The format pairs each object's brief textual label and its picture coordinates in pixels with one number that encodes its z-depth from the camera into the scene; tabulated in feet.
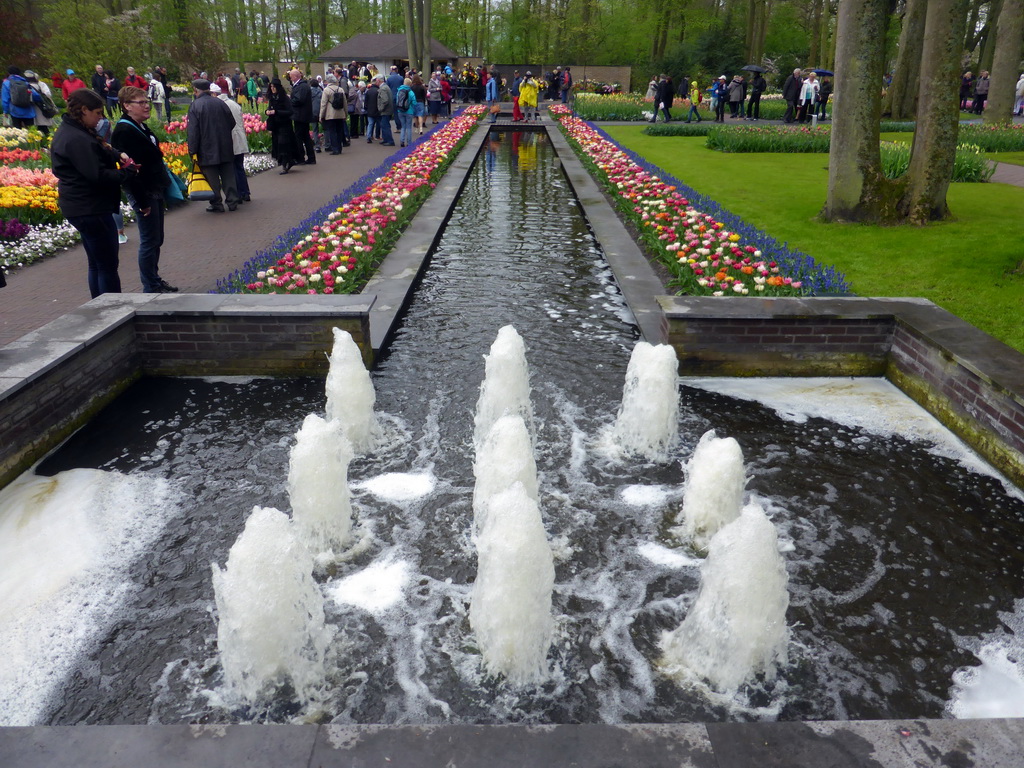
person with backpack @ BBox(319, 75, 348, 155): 56.85
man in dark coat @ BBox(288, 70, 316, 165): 49.65
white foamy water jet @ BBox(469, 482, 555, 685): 9.71
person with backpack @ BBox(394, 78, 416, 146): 63.36
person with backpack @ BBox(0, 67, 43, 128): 56.29
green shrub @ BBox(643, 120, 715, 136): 80.18
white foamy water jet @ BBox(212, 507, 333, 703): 9.41
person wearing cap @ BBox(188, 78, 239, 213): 33.22
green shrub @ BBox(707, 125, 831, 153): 64.13
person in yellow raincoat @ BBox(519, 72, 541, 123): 95.66
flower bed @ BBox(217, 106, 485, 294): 22.74
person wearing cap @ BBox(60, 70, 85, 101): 58.18
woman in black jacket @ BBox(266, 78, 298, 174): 46.34
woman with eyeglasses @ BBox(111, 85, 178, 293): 21.42
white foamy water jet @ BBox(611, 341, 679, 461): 15.62
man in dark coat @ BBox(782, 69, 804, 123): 92.32
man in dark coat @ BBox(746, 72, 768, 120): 101.65
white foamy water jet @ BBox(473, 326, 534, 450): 16.38
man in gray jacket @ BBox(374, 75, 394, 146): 62.95
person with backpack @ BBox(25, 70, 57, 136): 58.29
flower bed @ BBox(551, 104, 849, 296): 21.97
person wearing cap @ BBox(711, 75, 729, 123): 99.71
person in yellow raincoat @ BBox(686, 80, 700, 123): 93.25
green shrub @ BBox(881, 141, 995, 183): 45.30
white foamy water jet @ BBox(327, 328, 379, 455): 15.81
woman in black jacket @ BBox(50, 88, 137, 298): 18.98
